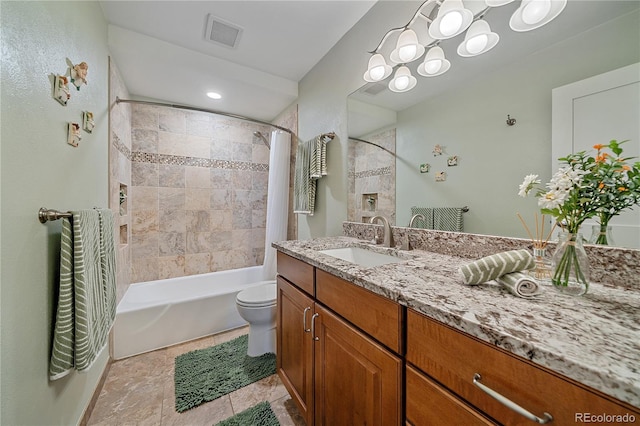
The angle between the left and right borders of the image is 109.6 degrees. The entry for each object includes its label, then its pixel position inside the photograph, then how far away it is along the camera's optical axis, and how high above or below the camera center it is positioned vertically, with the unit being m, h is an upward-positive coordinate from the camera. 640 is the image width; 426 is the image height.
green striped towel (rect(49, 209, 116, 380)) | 0.85 -0.37
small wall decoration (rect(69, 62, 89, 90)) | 1.06 +0.65
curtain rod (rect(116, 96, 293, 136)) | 1.78 +0.91
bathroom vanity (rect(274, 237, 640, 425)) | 0.35 -0.28
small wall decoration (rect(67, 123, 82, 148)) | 1.03 +0.35
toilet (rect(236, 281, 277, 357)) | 1.65 -0.80
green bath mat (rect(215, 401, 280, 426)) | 1.17 -1.10
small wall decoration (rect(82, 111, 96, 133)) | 1.19 +0.48
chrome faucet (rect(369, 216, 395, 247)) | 1.31 -0.12
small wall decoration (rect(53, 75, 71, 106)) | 0.91 +0.50
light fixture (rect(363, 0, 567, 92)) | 0.83 +0.84
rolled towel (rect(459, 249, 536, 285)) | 0.64 -0.14
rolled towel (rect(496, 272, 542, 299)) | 0.58 -0.19
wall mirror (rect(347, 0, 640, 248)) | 0.73 +0.47
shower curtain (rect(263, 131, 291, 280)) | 2.47 +0.17
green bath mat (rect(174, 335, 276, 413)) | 1.36 -1.10
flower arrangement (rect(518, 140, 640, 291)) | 0.61 +0.06
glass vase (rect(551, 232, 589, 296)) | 0.60 -0.14
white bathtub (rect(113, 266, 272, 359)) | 1.72 -0.89
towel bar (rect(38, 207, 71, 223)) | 0.82 -0.02
